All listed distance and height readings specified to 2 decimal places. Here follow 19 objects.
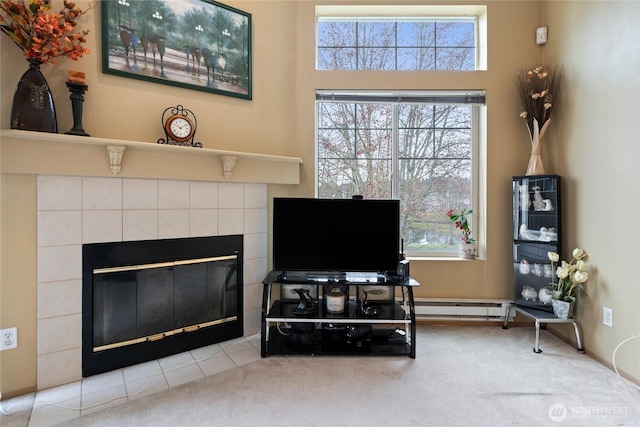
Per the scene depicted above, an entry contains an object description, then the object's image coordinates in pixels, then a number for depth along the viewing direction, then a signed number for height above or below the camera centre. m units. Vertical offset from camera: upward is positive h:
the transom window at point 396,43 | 3.04 +1.58
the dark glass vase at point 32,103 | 1.83 +0.61
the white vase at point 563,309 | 2.38 -0.71
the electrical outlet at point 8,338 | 1.84 -0.73
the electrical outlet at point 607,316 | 2.19 -0.70
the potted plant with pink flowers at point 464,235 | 2.94 -0.21
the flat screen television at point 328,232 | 2.56 -0.16
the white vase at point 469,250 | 2.94 -0.34
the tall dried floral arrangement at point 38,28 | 1.77 +1.01
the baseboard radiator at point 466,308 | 2.89 -0.85
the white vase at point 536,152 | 2.66 +0.50
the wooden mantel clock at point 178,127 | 2.29 +0.60
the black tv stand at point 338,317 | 2.38 -0.78
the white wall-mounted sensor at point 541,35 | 2.80 +1.54
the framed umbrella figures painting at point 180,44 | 2.18 +1.23
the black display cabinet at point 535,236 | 2.57 -0.19
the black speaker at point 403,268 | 2.59 -0.45
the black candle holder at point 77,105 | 1.96 +0.64
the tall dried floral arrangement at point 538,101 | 2.64 +0.92
